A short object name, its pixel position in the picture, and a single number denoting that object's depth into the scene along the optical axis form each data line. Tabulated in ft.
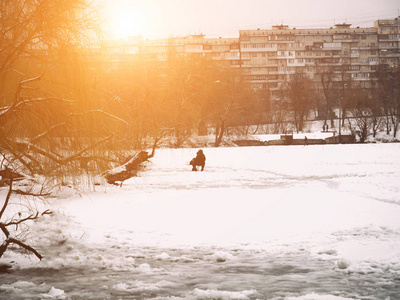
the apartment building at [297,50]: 441.35
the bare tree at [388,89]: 226.79
